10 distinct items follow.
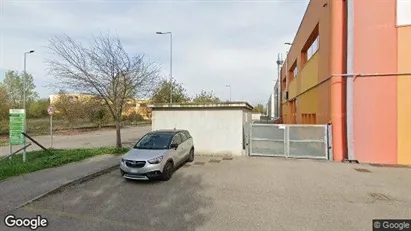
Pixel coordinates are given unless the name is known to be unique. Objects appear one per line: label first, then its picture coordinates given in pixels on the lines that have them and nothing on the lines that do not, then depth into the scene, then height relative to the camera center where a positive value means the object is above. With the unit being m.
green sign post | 9.82 -0.39
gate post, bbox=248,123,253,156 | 12.19 -1.10
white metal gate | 11.09 -1.06
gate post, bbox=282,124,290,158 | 11.67 -1.09
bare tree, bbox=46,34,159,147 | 11.87 +1.57
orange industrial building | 9.78 +1.41
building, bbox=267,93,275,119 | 49.45 +1.89
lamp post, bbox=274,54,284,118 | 38.03 +4.23
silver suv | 7.32 -1.19
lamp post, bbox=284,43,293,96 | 29.61 +5.12
